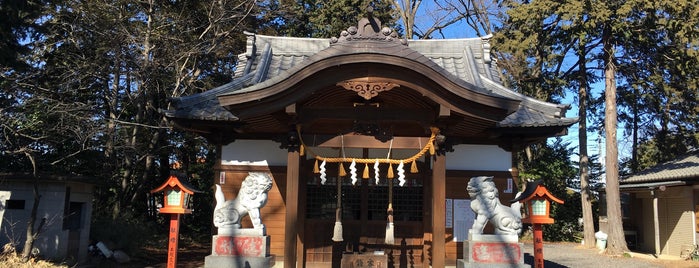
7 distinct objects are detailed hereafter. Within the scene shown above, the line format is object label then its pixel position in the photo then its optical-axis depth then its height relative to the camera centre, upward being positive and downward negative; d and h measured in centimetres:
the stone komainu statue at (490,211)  820 -3
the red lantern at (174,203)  799 -2
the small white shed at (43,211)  1109 -28
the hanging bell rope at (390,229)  873 -39
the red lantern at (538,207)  786 +5
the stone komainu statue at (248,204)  839 -2
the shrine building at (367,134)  786 +135
